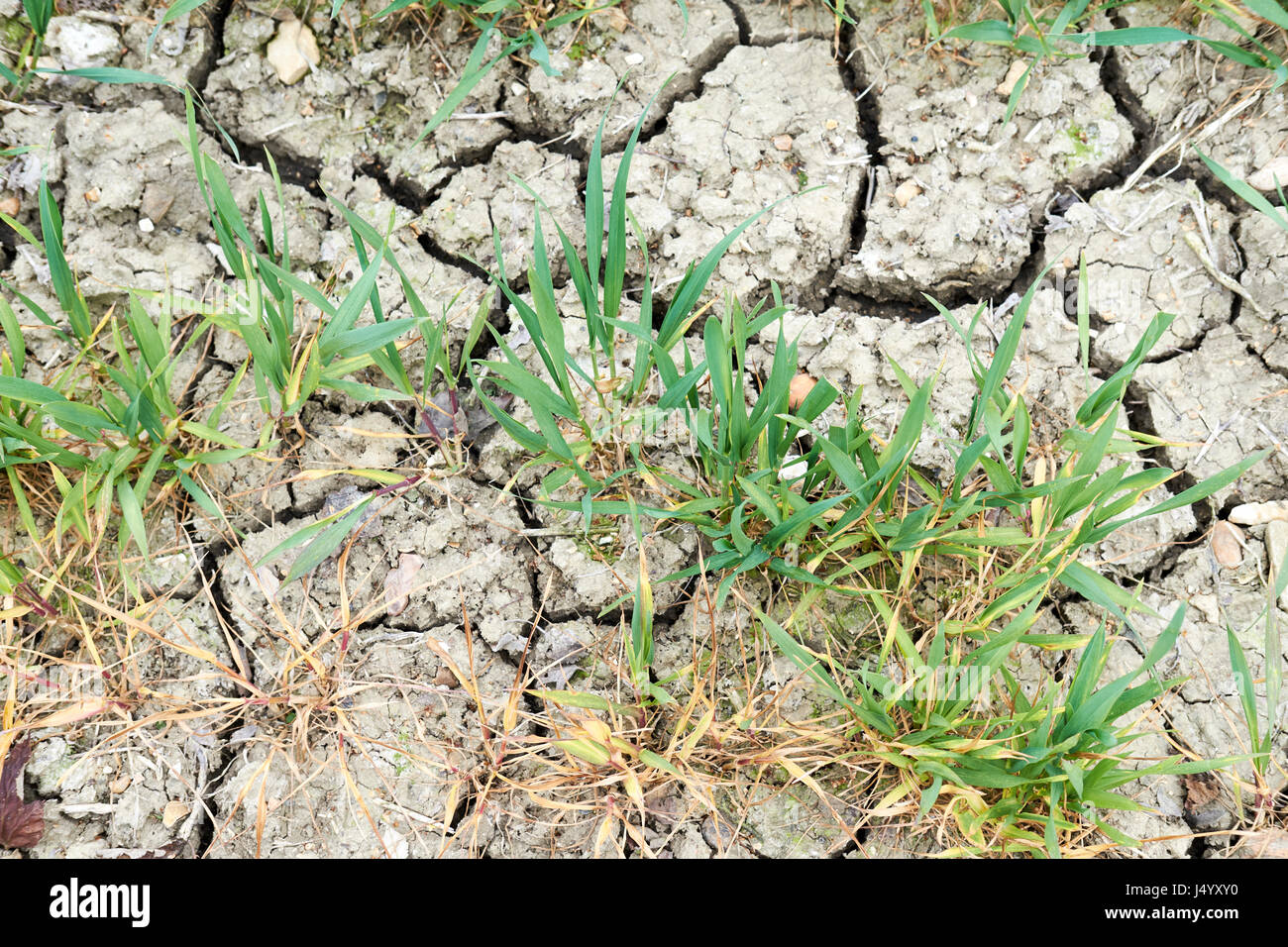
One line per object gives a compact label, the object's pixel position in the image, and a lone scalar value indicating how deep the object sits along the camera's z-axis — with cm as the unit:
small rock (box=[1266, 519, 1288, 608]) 75
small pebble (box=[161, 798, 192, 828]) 73
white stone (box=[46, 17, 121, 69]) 79
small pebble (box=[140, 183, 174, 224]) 78
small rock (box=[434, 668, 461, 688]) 74
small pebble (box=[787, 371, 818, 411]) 76
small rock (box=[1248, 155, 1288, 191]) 77
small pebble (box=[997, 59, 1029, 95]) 79
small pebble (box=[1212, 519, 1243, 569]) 75
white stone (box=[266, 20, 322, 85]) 80
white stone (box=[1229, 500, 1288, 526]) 75
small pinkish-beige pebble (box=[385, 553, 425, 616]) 75
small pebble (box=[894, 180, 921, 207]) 79
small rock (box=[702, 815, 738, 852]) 72
